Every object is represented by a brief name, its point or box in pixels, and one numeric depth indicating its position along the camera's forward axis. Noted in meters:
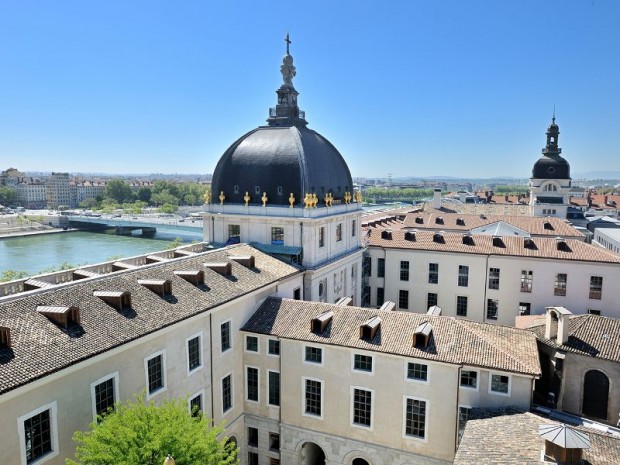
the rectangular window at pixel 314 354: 28.05
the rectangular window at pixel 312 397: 28.34
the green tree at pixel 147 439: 16.45
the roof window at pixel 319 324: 27.98
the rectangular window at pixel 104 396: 20.67
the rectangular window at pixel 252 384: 30.25
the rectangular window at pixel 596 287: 44.97
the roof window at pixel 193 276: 28.09
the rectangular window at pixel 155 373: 23.30
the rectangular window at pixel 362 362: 26.89
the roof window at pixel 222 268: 30.84
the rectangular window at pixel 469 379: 24.86
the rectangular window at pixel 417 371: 25.70
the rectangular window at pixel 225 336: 28.38
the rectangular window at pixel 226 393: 28.78
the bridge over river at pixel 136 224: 126.75
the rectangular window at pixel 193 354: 25.72
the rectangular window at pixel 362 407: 27.19
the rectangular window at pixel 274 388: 29.45
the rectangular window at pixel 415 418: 26.03
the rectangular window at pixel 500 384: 24.29
